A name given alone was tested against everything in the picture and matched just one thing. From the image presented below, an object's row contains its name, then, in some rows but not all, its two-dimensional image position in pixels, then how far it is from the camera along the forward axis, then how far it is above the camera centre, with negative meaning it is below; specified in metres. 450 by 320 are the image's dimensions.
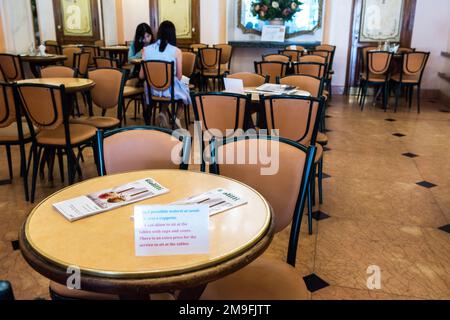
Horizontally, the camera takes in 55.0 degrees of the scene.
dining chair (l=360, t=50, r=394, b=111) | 6.58 -0.57
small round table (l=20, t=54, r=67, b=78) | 6.54 -0.45
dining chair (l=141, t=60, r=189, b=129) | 4.89 -0.57
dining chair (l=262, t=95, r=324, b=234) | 2.84 -0.56
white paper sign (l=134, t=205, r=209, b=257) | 1.14 -0.51
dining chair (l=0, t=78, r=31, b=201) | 3.21 -0.69
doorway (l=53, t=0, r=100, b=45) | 8.55 +0.16
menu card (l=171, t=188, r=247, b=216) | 1.46 -0.57
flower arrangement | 7.98 +0.38
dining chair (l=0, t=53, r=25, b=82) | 5.95 -0.51
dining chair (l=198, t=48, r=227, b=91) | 7.25 -0.54
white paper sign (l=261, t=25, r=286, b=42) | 8.18 -0.05
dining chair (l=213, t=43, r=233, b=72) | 7.99 -0.41
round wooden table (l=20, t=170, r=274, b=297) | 1.10 -0.59
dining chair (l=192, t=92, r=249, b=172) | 3.10 -0.58
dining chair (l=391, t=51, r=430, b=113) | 6.48 -0.54
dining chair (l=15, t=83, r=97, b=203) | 3.09 -0.64
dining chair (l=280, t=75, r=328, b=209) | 3.86 -0.46
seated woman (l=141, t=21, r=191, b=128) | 5.01 -0.26
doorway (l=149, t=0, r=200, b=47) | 8.98 +0.26
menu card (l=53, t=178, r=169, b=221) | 1.42 -0.57
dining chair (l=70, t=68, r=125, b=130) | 4.06 -0.57
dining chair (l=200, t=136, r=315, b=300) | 1.50 -0.69
